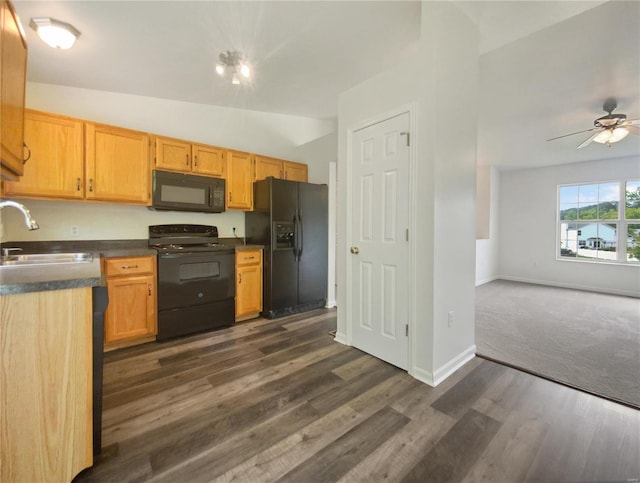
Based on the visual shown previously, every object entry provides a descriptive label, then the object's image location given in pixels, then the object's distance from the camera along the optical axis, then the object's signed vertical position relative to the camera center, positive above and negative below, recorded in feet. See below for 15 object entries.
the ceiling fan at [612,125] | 10.30 +4.45
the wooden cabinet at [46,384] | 3.45 -1.98
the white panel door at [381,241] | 7.48 -0.03
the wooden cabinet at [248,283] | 11.02 -1.82
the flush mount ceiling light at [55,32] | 6.53 +5.10
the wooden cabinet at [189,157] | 10.00 +3.15
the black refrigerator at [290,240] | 11.48 -0.03
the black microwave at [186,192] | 9.85 +1.78
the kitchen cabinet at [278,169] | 12.32 +3.35
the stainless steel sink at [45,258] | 6.15 -0.48
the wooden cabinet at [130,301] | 8.40 -2.01
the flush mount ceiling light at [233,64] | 8.13 +5.48
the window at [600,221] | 16.90 +1.32
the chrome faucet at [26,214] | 4.54 +0.40
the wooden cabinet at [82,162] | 7.87 +2.41
